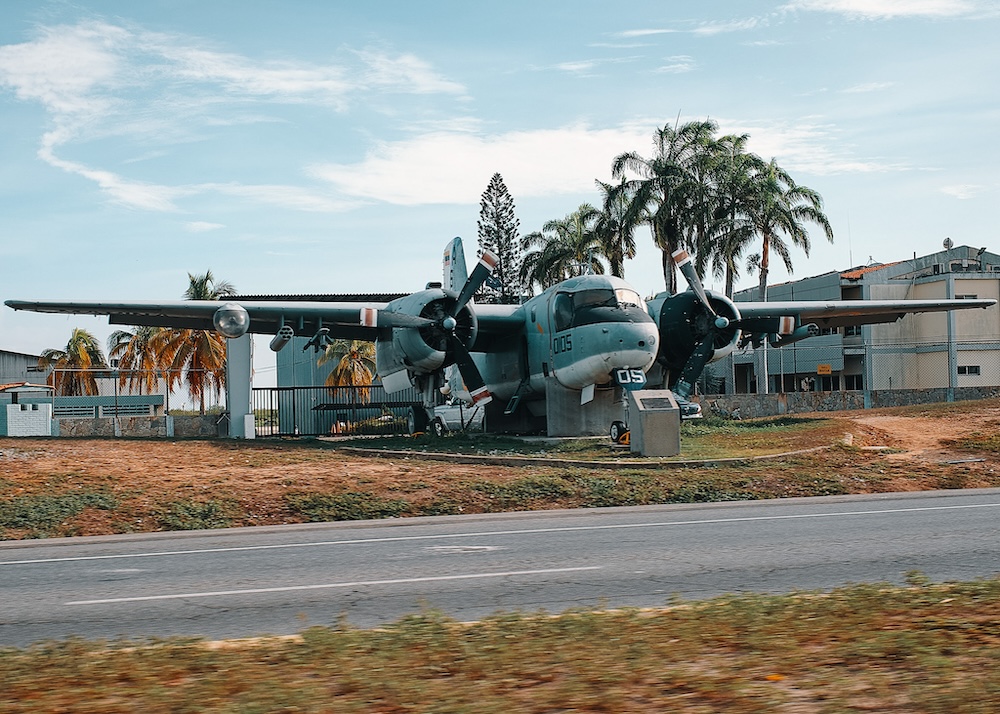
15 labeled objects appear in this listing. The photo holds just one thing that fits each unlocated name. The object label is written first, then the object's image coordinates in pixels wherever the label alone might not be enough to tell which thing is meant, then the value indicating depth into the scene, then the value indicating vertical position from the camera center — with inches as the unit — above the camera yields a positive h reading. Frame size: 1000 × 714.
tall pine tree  2600.9 +430.5
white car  1387.4 -27.2
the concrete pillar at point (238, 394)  1298.0 +7.3
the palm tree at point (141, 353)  2415.1 +127.3
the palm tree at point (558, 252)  2370.8 +357.0
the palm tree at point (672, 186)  1887.3 +405.9
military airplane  983.6 +67.6
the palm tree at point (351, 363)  2444.6 +89.3
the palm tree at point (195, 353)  2277.4 +110.6
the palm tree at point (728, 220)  1859.0 +331.8
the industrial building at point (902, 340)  2250.2 +120.6
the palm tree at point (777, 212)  1854.1 +344.3
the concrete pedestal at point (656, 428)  808.3 -28.6
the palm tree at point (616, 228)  1997.8 +352.6
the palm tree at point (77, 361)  2743.6 +125.1
